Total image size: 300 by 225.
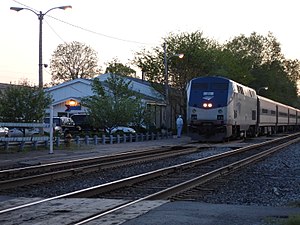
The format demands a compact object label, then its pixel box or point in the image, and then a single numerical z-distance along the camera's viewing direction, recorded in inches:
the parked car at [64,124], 1675.0
